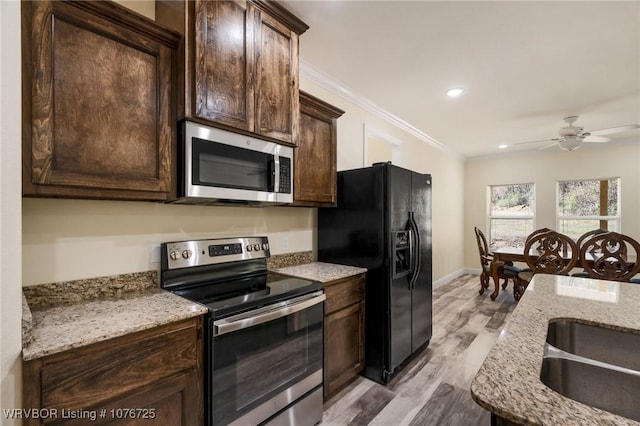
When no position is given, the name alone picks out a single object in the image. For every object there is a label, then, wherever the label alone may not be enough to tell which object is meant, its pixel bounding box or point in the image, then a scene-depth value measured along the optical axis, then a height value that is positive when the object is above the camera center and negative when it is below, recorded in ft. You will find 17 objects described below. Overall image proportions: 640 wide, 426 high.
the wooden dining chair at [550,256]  11.14 -1.82
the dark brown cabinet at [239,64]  4.93 +2.79
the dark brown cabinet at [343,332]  6.70 -2.98
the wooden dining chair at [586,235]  10.89 -0.99
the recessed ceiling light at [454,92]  9.97 +4.13
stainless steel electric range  4.54 -2.14
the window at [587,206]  16.35 +0.26
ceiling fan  12.33 +3.20
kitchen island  1.95 -1.38
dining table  13.87 -2.37
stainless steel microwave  4.99 +0.80
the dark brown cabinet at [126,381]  3.23 -2.12
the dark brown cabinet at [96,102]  3.81 +1.60
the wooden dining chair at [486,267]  14.53 -2.88
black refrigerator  7.49 -1.07
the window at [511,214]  18.90 -0.25
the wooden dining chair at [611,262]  9.92 -1.82
